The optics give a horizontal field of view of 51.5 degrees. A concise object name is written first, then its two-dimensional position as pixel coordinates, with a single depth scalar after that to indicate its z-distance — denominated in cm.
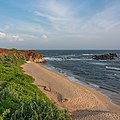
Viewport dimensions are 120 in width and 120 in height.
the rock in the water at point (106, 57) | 4550
